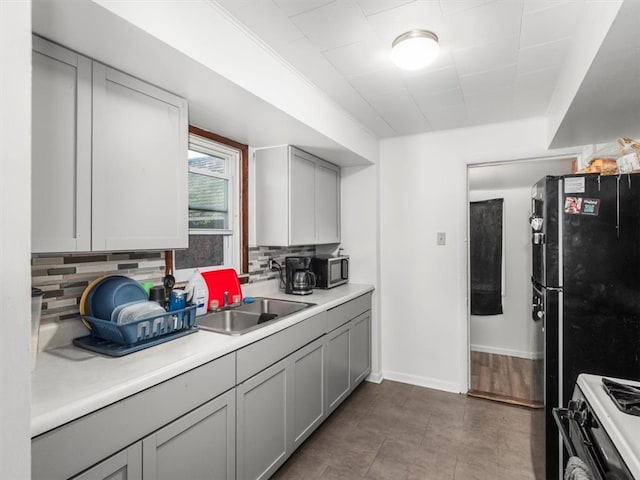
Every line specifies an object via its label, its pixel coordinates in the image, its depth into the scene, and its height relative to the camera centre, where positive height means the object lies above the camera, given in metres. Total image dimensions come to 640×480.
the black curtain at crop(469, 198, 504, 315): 3.75 -0.14
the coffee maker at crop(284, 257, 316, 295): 2.70 -0.28
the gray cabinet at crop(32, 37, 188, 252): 1.19 +0.32
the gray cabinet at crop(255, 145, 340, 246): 2.58 +0.34
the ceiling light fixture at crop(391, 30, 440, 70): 1.61 +0.89
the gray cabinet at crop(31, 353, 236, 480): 0.97 -0.62
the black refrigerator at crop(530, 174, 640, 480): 1.70 -0.21
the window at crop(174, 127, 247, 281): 2.26 +0.25
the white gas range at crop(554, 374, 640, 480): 0.86 -0.51
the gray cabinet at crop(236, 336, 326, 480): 1.64 -0.89
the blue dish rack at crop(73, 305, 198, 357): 1.37 -0.37
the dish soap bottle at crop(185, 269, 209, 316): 1.97 -0.28
